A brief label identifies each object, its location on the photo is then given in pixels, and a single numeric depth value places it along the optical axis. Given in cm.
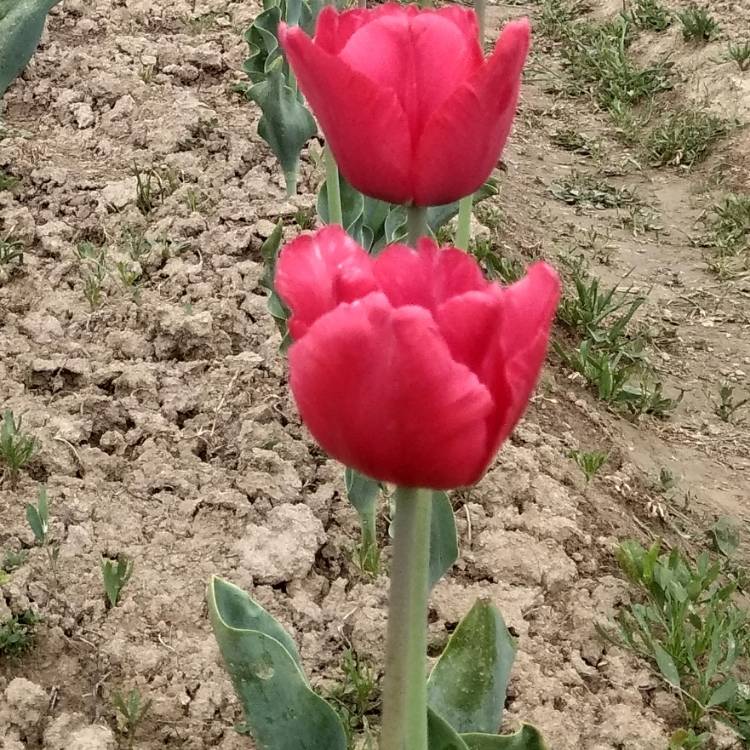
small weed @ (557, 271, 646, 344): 269
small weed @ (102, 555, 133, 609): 170
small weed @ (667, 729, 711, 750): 153
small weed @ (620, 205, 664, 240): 354
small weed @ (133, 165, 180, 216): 283
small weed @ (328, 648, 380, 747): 154
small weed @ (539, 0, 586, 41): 493
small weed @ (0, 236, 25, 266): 259
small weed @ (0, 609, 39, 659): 160
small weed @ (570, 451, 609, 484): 212
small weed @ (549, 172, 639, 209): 368
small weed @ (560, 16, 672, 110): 436
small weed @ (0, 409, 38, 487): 192
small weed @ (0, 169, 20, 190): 292
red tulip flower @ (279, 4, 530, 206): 85
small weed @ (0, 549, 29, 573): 172
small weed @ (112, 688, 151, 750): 153
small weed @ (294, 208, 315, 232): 267
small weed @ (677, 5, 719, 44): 448
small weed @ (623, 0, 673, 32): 475
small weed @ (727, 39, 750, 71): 418
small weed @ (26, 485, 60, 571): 175
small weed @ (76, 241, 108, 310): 245
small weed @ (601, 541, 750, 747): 161
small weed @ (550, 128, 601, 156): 405
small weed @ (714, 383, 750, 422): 263
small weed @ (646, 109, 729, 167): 393
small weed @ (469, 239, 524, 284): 273
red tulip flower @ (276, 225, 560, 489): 63
